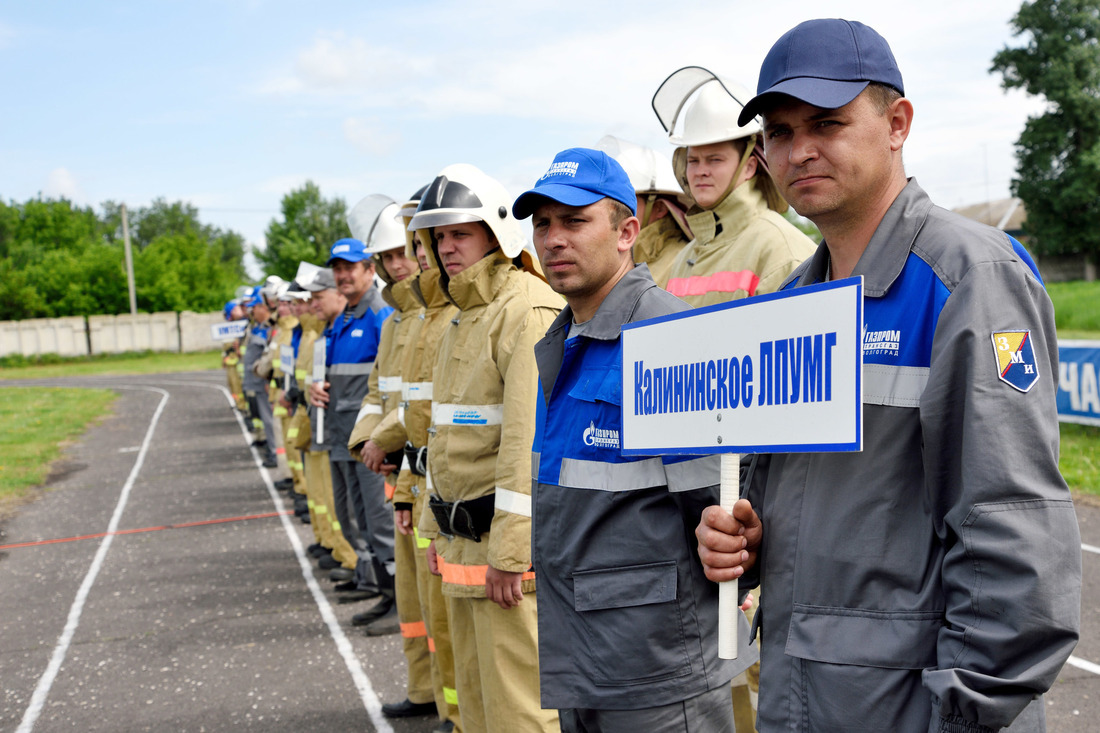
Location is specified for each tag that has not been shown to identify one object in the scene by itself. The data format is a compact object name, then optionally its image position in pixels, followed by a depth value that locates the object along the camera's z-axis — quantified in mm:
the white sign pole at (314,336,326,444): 7562
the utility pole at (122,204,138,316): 54356
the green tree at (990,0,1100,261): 43406
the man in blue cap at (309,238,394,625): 6695
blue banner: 10711
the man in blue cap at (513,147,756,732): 2498
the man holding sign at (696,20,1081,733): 1410
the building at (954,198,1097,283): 46125
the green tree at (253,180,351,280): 59347
